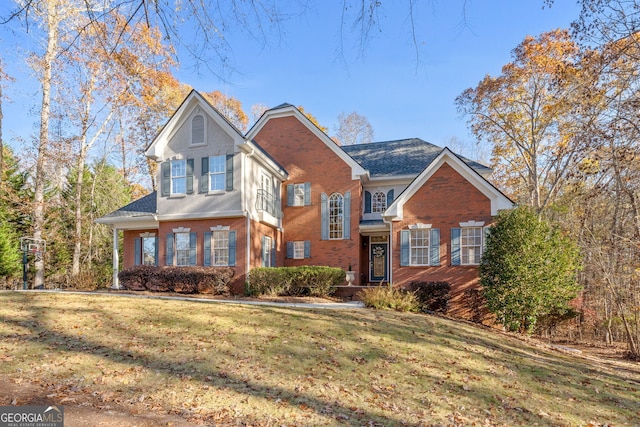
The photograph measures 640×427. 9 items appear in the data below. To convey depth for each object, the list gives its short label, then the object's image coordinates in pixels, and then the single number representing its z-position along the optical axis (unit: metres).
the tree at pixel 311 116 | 33.38
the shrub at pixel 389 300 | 13.43
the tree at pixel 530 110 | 20.36
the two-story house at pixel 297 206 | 16.44
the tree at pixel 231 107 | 34.28
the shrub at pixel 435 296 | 15.24
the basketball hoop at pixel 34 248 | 17.92
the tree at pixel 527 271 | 13.42
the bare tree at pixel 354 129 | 40.56
